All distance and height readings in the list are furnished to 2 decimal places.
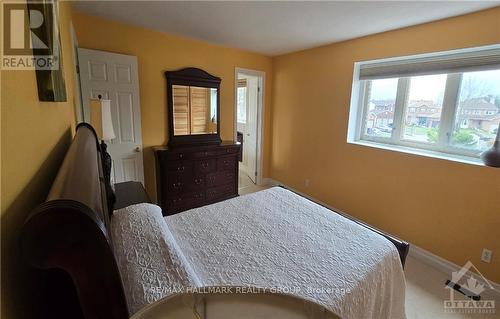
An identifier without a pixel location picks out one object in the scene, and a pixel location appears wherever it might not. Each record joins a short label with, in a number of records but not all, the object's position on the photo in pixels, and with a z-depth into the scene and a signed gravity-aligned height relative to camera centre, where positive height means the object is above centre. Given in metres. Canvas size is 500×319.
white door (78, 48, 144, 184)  2.58 +0.19
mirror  3.20 +0.13
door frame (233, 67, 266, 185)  3.79 +0.15
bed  0.44 -0.76
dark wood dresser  3.02 -0.82
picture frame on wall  0.71 +0.21
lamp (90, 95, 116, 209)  1.98 -0.06
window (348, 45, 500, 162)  2.09 +0.21
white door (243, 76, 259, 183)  4.34 -0.25
